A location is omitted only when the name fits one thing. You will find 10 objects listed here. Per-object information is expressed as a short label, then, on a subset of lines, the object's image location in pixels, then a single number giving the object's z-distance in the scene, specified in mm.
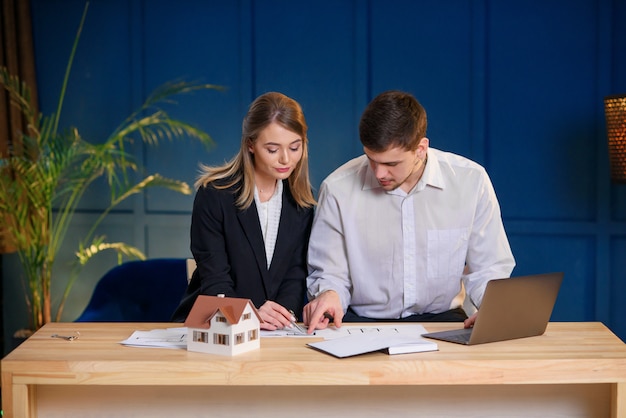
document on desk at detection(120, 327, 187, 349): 2236
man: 2918
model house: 2113
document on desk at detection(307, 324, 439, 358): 2148
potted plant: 4074
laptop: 2164
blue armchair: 3572
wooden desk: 2053
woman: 2805
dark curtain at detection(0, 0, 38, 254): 4566
